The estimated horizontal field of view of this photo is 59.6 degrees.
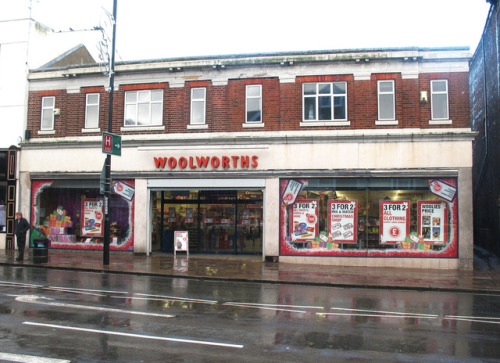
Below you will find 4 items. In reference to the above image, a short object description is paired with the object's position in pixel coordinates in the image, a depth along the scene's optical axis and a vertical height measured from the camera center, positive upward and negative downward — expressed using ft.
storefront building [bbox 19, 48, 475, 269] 56.44 +8.34
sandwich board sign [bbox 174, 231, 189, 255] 63.00 -3.33
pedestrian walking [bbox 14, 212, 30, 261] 57.46 -1.85
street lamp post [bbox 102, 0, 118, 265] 53.11 +4.64
